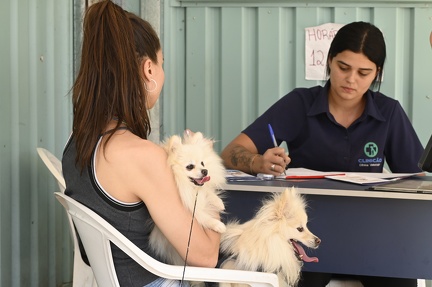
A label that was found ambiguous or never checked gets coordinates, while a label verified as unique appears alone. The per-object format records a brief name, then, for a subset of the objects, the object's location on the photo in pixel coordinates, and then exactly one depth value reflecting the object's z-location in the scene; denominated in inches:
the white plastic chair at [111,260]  70.5
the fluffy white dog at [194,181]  72.6
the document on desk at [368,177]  100.0
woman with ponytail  70.9
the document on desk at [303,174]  107.3
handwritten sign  177.8
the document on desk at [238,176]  105.4
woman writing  125.5
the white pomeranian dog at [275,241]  76.0
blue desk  90.1
